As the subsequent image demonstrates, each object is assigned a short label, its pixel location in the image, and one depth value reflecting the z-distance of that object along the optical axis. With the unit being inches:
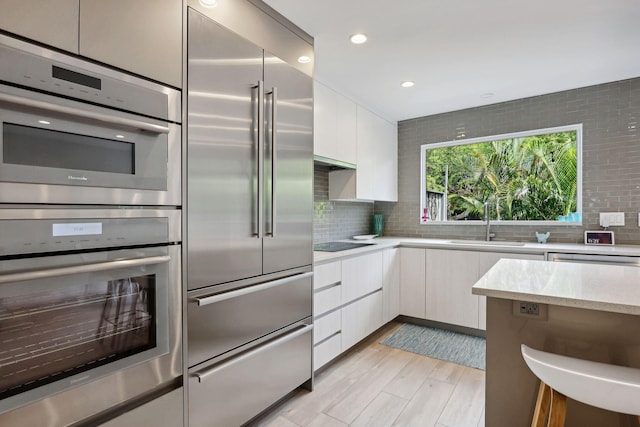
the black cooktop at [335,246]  114.7
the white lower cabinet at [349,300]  97.7
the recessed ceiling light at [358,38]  89.8
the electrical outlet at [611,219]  121.6
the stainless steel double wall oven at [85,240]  41.9
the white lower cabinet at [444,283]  127.0
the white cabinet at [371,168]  136.4
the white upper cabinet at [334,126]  111.3
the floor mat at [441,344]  111.8
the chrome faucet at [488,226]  143.6
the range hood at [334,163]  112.1
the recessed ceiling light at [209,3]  63.2
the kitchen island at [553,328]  52.2
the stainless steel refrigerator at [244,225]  62.7
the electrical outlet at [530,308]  59.6
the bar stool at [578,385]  41.0
